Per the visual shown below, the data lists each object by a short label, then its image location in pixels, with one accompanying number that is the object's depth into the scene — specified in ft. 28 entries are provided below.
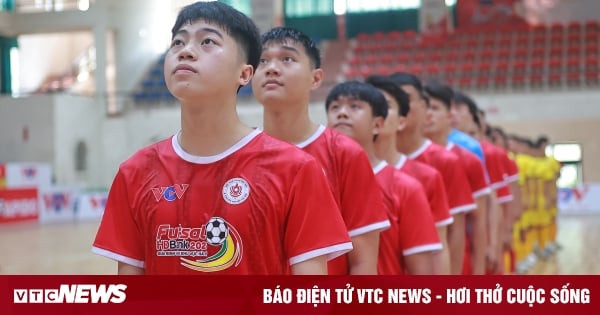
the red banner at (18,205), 54.70
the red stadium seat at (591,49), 66.13
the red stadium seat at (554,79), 60.75
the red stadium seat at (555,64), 63.97
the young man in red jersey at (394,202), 10.96
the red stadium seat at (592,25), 70.49
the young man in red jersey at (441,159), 14.55
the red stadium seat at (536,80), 61.00
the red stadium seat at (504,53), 69.10
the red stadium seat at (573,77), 60.49
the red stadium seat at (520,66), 65.57
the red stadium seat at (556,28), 71.71
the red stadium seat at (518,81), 61.52
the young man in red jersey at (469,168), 16.66
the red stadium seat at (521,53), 68.39
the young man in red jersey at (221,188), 6.31
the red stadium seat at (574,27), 71.00
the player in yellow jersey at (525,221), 30.91
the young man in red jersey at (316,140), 8.86
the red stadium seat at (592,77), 59.98
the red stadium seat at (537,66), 65.10
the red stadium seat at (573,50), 66.90
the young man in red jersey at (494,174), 19.49
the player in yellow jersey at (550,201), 36.55
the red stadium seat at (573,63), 63.35
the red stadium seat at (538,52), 68.03
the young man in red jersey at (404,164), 12.39
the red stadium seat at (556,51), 67.26
